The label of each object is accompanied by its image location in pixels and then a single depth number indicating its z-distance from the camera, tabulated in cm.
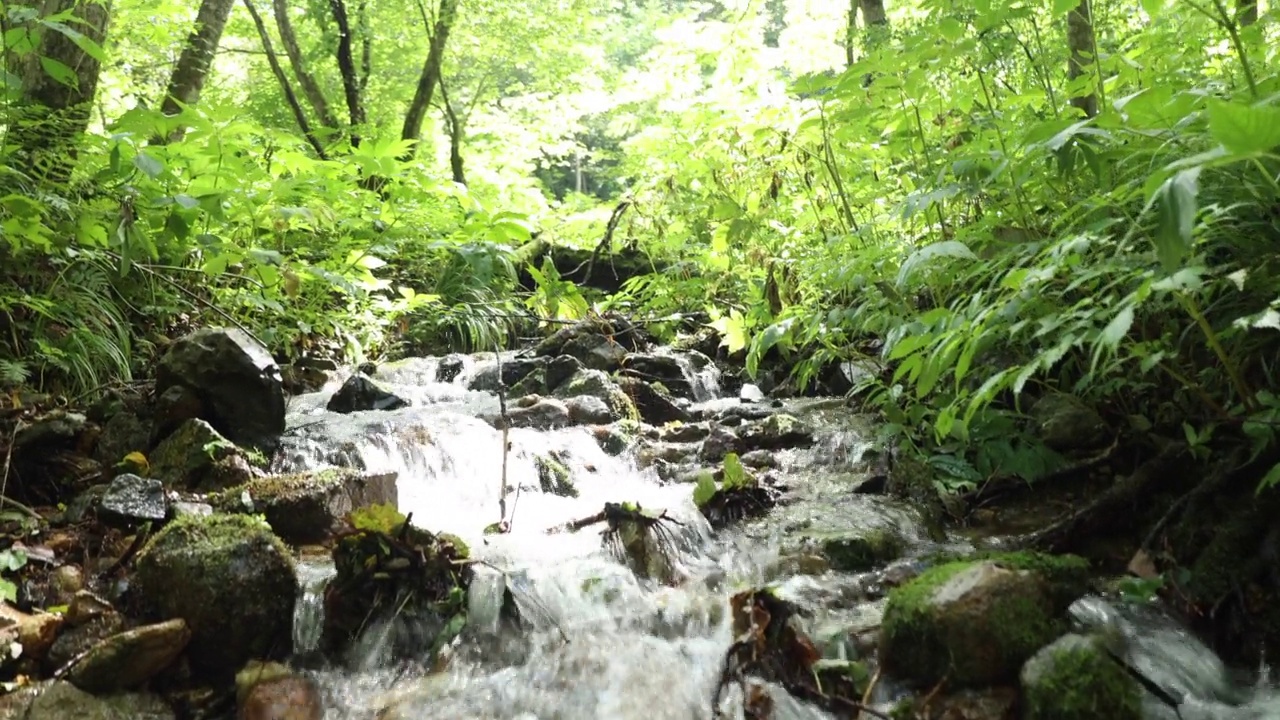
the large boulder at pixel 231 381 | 429
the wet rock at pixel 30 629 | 246
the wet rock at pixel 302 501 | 345
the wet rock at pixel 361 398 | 572
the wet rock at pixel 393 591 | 277
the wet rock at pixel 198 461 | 383
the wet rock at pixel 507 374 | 700
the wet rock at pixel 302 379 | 620
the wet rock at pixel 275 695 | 244
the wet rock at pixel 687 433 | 539
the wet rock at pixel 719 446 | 493
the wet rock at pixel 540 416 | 565
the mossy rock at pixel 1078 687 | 189
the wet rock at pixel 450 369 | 732
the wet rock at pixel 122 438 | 388
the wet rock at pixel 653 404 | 602
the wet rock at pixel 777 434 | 493
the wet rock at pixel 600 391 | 602
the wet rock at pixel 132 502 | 314
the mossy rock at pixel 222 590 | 262
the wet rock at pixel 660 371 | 667
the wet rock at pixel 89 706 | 229
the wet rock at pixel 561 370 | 687
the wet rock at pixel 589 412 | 578
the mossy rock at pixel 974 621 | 209
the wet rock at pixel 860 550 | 313
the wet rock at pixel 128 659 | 239
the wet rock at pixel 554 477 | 469
